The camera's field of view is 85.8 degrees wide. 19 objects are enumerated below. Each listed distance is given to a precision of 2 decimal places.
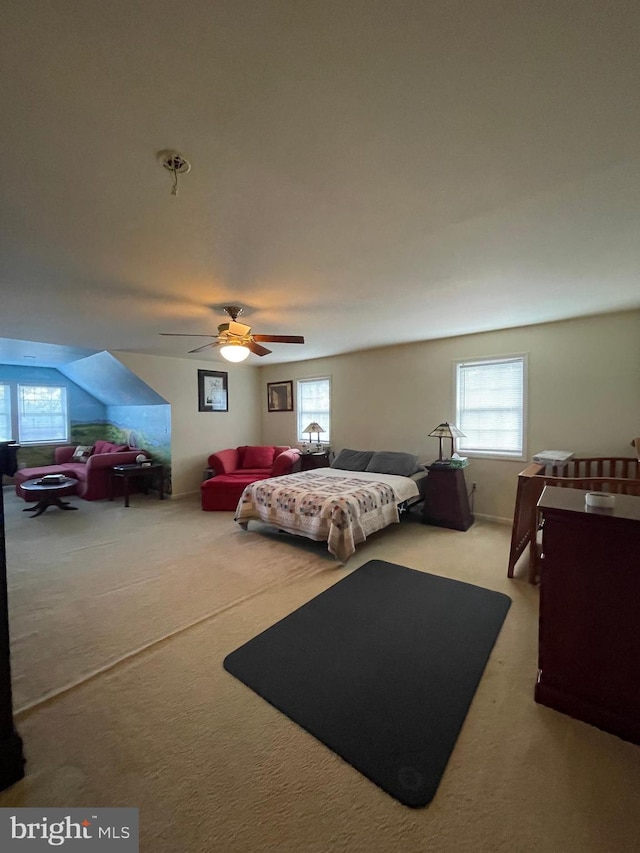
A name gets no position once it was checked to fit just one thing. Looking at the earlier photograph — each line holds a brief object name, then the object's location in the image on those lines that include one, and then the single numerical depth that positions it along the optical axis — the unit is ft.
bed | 10.75
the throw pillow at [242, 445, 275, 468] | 19.86
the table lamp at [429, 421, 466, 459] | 13.48
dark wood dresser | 4.91
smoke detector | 4.46
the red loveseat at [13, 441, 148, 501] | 19.07
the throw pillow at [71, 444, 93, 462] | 22.48
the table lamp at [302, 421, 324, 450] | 18.63
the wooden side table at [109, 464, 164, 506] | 17.92
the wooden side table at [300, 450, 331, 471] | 18.66
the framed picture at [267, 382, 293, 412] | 22.04
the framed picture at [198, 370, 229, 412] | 20.42
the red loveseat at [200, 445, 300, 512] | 16.90
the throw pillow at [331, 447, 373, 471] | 16.58
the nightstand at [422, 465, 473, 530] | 13.61
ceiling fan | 10.37
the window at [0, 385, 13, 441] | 21.77
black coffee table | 16.39
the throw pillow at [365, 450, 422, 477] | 14.97
